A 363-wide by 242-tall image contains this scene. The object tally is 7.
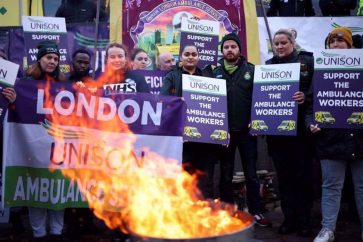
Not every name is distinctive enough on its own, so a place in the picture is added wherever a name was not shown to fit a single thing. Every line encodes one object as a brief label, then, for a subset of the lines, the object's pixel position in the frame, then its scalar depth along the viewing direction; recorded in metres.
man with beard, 6.45
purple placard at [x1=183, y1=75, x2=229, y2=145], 6.22
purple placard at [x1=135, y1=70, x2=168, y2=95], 7.67
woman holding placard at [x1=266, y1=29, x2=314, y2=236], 6.18
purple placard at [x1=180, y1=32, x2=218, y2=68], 7.36
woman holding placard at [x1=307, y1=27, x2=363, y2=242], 5.65
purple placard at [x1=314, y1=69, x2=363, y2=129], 5.60
